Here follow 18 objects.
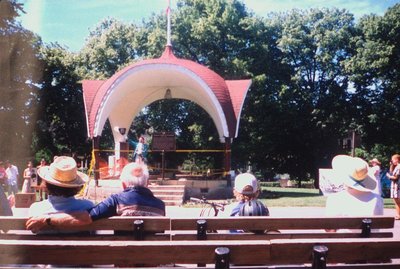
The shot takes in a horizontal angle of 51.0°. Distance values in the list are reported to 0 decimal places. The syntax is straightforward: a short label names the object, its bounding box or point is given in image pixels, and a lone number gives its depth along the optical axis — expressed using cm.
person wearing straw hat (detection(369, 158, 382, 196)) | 1342
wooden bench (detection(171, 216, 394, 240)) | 388
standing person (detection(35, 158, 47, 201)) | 1633
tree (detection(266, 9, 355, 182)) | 2905
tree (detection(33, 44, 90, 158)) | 3481
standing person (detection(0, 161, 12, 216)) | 525
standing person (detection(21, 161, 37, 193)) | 1686
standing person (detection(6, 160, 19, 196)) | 1654
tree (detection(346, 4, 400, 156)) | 1920
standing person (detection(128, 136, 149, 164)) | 1745
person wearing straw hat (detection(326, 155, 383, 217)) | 460
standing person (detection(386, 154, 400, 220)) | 1151
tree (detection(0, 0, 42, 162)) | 682
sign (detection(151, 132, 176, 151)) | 1909
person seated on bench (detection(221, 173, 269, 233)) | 470
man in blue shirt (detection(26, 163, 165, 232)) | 369
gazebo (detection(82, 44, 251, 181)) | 1800
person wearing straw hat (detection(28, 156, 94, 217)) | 405
